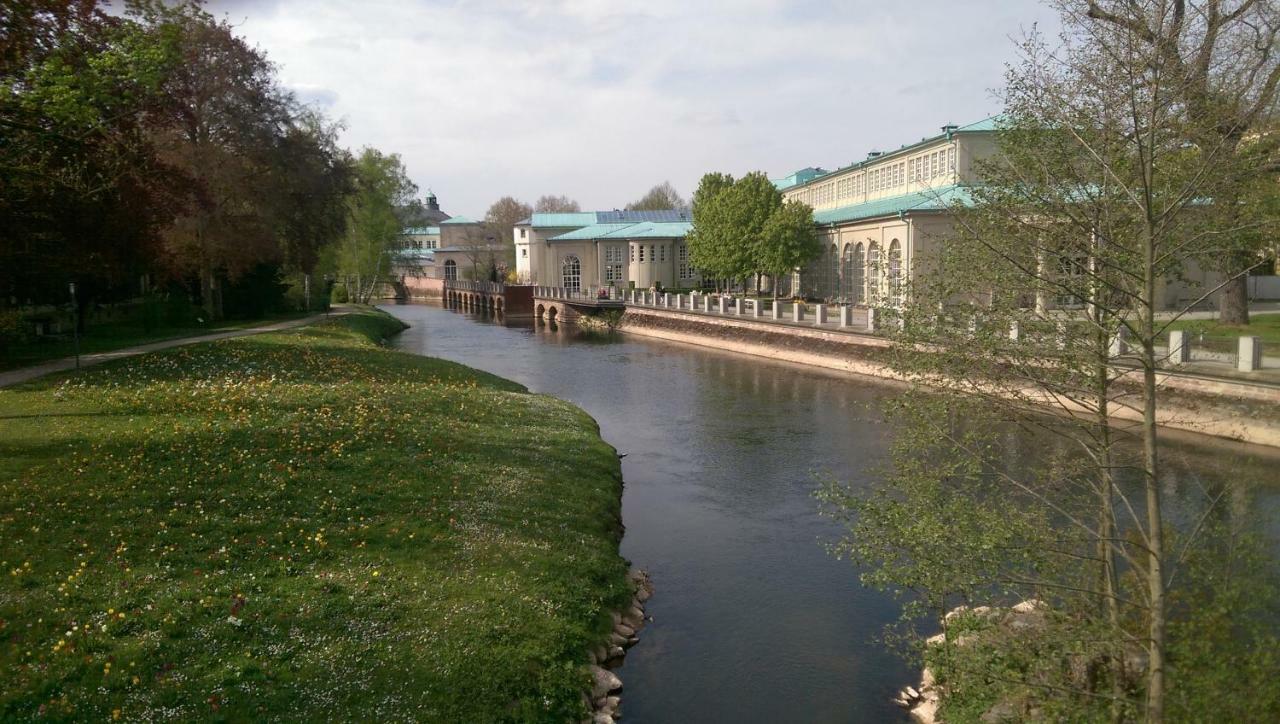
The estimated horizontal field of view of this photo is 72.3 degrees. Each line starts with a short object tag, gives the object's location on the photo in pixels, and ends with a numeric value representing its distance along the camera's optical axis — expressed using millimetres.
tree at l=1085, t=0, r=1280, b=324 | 7074
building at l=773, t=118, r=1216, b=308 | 42125
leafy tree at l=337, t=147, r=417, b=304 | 74375
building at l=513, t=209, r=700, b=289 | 77188
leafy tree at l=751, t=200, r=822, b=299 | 54281
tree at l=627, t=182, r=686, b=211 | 131000
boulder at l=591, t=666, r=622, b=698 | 10062
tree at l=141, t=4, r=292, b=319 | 35625
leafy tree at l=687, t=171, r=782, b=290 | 58500
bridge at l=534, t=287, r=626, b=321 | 67125
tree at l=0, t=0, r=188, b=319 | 13359
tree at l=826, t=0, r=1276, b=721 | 6836
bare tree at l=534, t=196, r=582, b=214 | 144500
